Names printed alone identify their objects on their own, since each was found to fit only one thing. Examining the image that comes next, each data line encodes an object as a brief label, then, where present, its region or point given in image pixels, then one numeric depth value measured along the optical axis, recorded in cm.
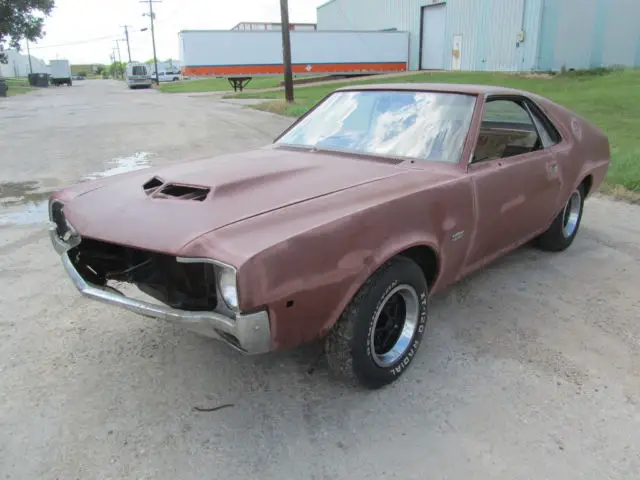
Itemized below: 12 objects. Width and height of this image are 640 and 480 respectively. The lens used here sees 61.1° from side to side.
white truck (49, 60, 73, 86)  6247
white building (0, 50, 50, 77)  8823
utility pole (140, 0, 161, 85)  6175
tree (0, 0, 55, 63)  4891
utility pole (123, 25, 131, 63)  10178
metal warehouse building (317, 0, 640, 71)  2598
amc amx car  221
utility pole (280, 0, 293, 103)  1753
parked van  5106
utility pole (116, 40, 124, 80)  10882
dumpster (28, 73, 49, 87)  5641
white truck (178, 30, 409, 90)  2918
